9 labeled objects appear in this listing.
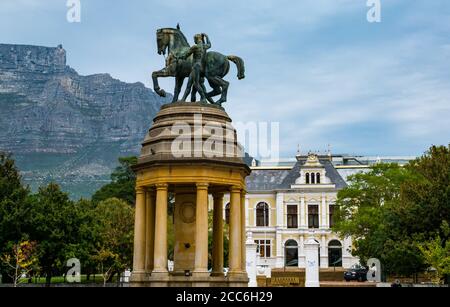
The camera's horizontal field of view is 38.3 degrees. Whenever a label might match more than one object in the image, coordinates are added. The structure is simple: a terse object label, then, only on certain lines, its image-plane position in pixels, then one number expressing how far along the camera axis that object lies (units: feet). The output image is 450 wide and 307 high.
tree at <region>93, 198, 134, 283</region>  190.97
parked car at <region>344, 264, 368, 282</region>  204.93
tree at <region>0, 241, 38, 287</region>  151.15
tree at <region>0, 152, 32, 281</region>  162.30
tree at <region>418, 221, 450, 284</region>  130.72
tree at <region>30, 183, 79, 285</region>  166.71
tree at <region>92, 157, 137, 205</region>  316.19
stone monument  79.77
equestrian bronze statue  87.15
